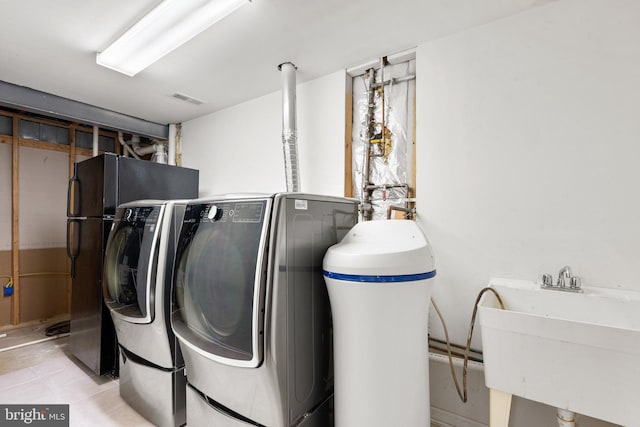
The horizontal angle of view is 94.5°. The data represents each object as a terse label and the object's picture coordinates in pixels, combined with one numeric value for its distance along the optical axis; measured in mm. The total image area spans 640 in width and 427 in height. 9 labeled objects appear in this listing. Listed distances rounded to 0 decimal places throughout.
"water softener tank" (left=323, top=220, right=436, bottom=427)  1255
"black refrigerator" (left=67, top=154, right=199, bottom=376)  2428
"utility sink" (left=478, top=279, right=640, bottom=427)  1124
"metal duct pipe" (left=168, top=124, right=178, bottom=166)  3857
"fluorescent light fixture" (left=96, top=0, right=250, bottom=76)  1640
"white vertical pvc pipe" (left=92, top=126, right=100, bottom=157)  3915
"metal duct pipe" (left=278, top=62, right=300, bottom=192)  2413
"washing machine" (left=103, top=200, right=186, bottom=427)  1758
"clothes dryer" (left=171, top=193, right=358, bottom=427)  1241
